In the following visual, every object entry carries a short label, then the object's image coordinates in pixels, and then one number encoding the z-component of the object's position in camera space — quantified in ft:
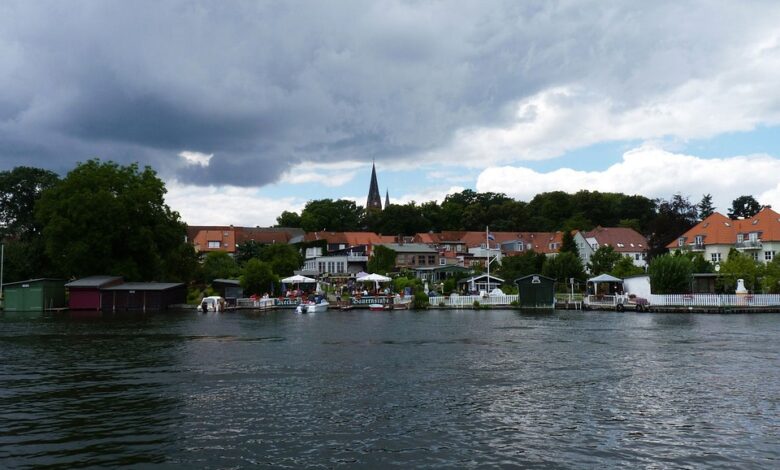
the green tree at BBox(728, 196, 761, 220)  365.61
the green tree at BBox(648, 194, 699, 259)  293.84
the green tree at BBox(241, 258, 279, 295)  201.87
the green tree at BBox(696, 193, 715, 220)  364.99
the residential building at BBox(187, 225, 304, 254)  361.30
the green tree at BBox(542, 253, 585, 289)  221.25
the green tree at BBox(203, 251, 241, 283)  241.14
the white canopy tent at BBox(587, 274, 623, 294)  187.83
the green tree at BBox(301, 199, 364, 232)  453.58
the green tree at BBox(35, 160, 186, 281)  185.26
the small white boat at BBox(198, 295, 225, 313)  173.47
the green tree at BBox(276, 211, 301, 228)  467.11
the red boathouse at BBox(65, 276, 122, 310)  179.52
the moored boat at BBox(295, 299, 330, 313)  169.27
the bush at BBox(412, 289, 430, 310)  181.16
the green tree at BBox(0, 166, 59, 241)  227.40
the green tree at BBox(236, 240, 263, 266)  291.79
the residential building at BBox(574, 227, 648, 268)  334.65
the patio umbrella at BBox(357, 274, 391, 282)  196.36
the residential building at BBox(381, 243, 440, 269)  309.83
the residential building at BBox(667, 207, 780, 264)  243.54
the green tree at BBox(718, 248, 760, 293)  170.60
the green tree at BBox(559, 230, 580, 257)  281.33
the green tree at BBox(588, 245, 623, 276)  238.07
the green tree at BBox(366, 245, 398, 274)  270.87
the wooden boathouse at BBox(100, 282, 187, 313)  181.16
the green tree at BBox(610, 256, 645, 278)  216.27
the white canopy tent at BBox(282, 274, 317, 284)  197.06
